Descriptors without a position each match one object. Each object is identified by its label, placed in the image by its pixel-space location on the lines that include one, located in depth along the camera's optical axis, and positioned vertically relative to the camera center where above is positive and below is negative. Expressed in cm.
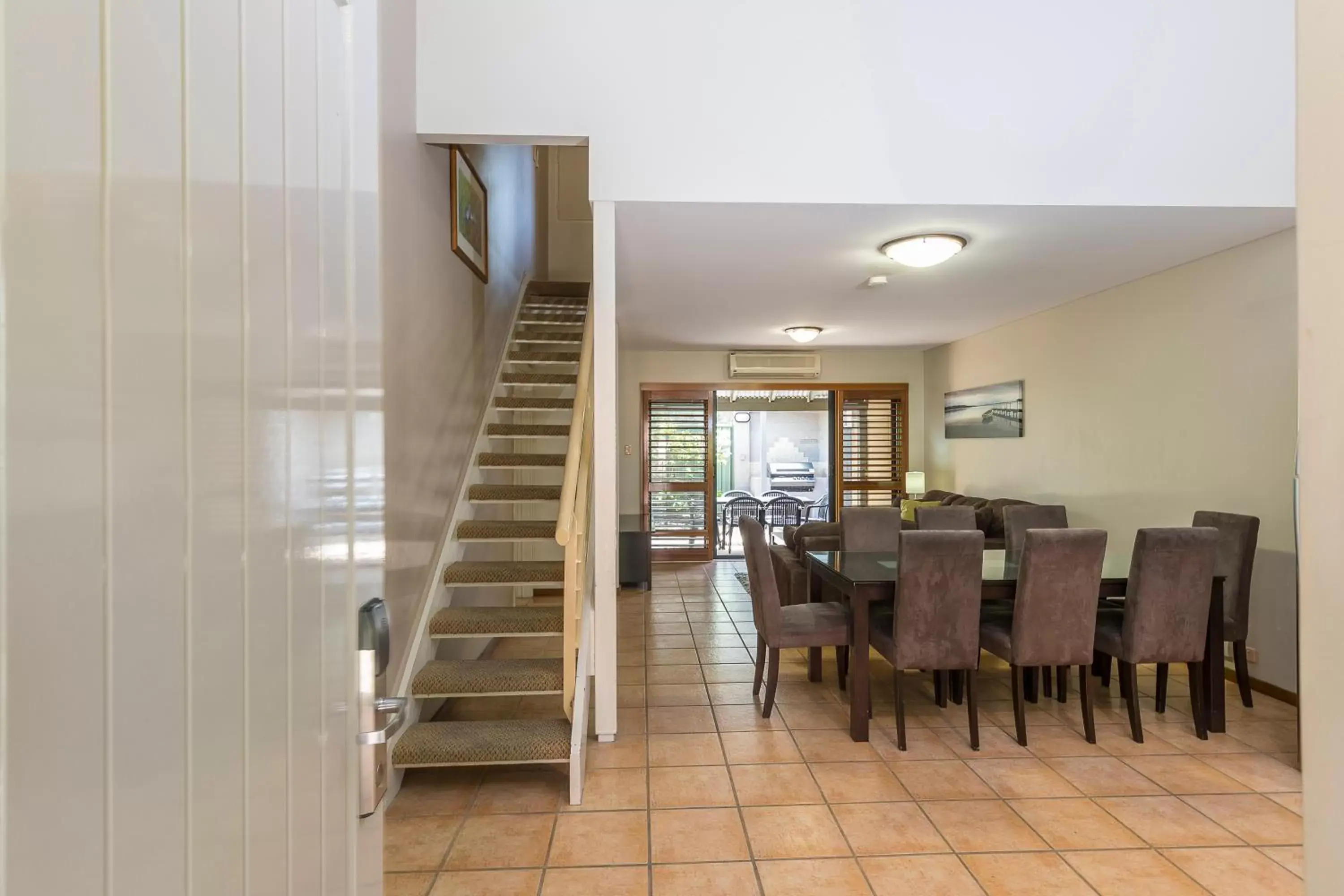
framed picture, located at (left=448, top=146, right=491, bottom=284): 388 +137
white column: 336 -1
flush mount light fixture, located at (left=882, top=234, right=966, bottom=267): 388 +108
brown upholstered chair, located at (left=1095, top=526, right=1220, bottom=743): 332 -75
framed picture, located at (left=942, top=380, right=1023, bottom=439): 655 +32
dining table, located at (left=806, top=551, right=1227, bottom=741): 339 -77
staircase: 281 -74
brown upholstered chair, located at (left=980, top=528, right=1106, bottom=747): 326 -74
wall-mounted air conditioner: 825 +94
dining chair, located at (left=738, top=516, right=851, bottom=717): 362 -90
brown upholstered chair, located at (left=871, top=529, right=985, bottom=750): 323 -74
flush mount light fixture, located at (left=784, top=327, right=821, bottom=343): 668 +105
